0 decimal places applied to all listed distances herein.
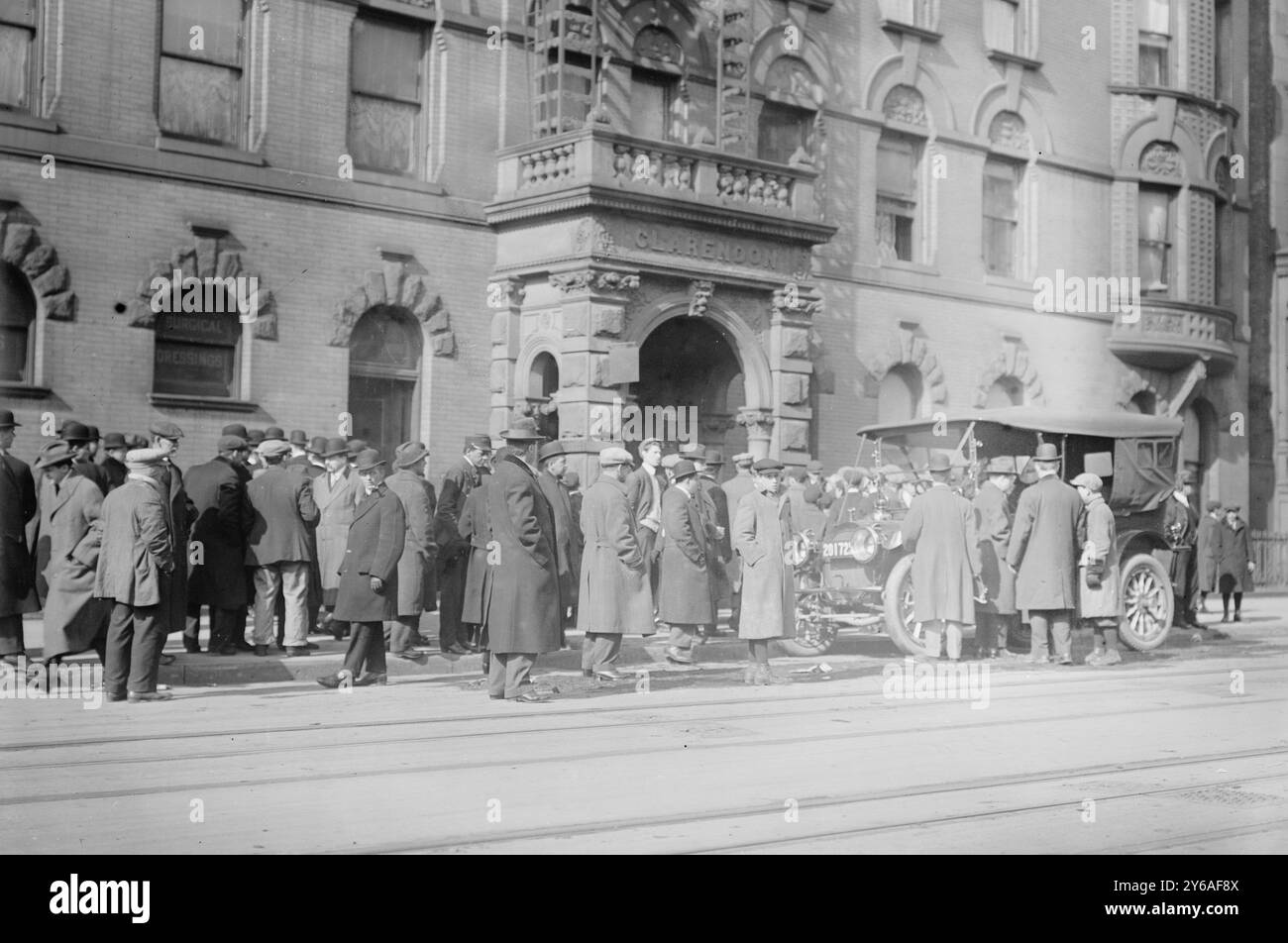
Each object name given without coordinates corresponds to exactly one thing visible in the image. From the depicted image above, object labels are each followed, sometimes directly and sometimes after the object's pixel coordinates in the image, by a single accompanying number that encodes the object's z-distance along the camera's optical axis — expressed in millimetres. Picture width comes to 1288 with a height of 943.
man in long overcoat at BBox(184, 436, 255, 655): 13570
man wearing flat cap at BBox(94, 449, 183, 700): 11312
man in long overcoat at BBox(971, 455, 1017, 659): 15734
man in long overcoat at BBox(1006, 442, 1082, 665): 15148
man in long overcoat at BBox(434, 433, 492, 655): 14609
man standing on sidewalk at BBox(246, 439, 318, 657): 13750
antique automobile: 15672
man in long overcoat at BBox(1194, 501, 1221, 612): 23489
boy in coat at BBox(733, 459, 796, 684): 13539
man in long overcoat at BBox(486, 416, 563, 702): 11781
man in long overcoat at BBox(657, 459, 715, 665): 14641
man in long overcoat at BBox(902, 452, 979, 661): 14734
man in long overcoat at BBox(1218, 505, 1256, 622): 23297
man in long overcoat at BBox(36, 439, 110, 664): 11773
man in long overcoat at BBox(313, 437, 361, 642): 14984
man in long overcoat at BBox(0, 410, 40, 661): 12391
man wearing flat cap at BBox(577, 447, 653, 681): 13203
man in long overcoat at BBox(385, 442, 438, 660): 14117
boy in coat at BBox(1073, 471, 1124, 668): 15469
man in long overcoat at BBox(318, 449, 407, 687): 12461
